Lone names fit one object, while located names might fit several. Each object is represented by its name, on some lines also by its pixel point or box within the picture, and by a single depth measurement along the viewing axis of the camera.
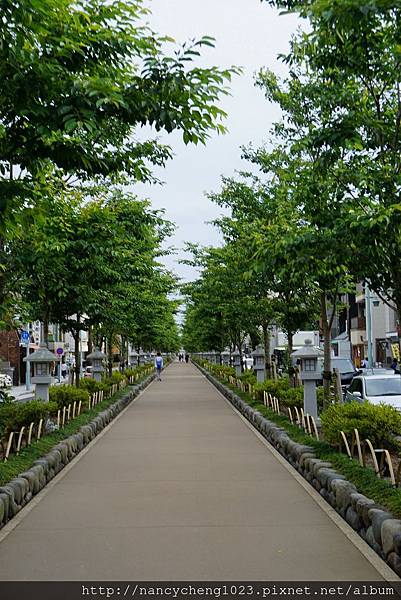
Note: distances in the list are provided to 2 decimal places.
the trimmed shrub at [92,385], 24.09
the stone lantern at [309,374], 16.20
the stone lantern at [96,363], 28.85
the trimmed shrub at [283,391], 17.69
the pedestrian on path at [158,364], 46.84
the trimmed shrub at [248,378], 29.24
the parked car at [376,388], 17.97
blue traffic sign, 39.56
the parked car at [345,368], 29.73
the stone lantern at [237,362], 36.60
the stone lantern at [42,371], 16.09
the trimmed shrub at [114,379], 29.01
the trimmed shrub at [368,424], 11.05
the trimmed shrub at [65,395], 18.08
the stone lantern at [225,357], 49.75
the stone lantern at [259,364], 26.94
